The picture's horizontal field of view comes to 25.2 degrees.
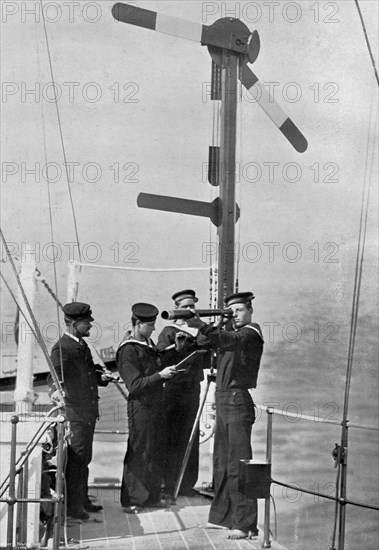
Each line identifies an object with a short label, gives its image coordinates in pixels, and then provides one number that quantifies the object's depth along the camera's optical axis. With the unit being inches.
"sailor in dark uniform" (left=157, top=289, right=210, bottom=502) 248.7
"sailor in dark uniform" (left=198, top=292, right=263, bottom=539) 222.5
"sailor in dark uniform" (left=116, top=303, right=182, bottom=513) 233.5
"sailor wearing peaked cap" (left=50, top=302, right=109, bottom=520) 233.5
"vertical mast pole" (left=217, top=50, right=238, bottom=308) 267.1
